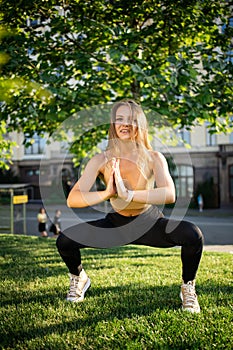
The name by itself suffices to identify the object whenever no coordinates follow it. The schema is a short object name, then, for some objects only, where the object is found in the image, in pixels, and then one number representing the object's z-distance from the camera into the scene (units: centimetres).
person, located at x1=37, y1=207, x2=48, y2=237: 1651
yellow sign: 1813
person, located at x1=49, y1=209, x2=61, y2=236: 1568
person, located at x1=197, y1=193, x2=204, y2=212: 2995
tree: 764
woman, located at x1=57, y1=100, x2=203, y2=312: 331
